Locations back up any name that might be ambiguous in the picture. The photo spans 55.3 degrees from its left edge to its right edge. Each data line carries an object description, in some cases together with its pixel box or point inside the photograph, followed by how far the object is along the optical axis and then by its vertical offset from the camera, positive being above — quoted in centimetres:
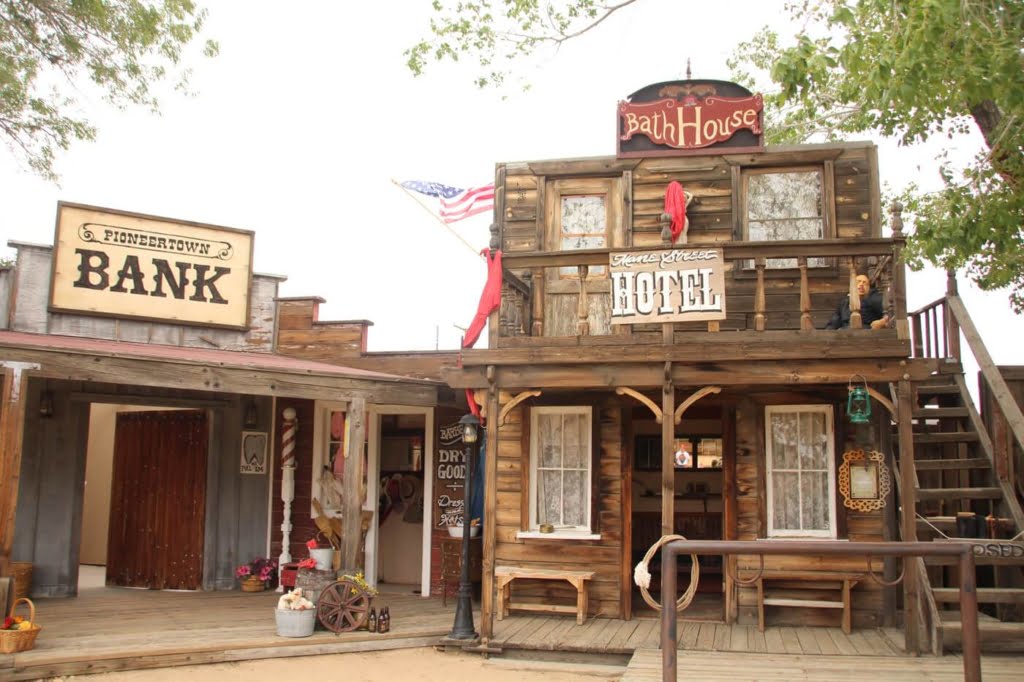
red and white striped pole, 1375 +12
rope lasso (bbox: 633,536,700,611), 789 -79
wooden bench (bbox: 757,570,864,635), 1023 -105
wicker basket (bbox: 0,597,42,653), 865 -141
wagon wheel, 1034 -130
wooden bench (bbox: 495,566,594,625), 1085 -106
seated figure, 989 +185
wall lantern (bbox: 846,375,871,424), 941 +84
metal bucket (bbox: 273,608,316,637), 1009 -143
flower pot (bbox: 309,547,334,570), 1159 -87
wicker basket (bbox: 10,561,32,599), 1165 -115
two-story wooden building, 952 +115
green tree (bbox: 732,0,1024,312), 812 +362
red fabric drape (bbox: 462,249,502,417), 1034 +195
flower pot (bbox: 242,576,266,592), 1340 -138
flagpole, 1483 +416
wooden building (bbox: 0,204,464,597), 1241 +83
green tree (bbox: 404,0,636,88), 1465 +676
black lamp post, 1014 -90
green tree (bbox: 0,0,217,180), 1764 +810
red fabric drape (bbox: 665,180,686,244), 1147 +327
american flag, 1480 +423
